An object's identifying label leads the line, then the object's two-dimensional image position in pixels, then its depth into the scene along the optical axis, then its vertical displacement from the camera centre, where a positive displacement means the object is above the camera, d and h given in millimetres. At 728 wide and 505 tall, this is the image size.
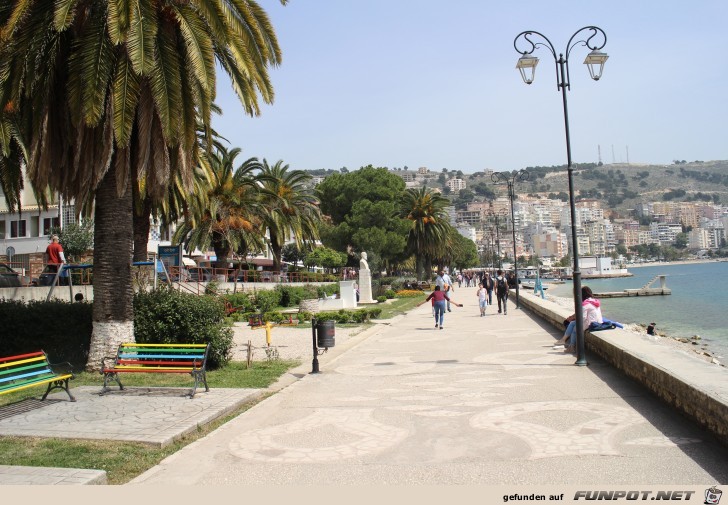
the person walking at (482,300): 25844 -1925
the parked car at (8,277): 19381 +78
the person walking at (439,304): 20422 -1576
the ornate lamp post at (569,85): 11242 +3285
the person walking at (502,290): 27844 -1664
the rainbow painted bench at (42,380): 7598 -1371
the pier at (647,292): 67250 -5042
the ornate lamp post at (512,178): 34688 +4457
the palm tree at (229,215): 32125 +2913
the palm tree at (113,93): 10133 +3171
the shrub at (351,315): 23177 -2091
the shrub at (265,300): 30078 -1716
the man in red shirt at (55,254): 18938 +738
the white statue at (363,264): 36175 -176
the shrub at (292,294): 35406 -1786
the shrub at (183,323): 11867 -1035
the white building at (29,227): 44812 +3904
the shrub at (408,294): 46622 -2720
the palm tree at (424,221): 60750 +3669
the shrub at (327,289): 37219 -1815
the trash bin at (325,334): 11961 -1399
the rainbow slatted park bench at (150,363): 9156 -1461
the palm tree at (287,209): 39406 +3938
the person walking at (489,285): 29375 -1839
